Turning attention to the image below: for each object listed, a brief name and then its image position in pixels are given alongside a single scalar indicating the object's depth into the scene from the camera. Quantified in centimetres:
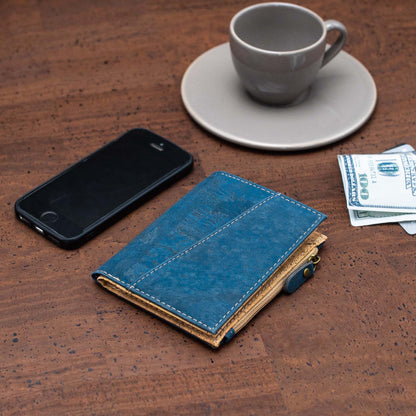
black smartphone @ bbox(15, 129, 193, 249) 96
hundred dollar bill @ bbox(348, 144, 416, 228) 97
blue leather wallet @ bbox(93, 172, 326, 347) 91
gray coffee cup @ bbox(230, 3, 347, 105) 100
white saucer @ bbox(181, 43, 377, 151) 102
